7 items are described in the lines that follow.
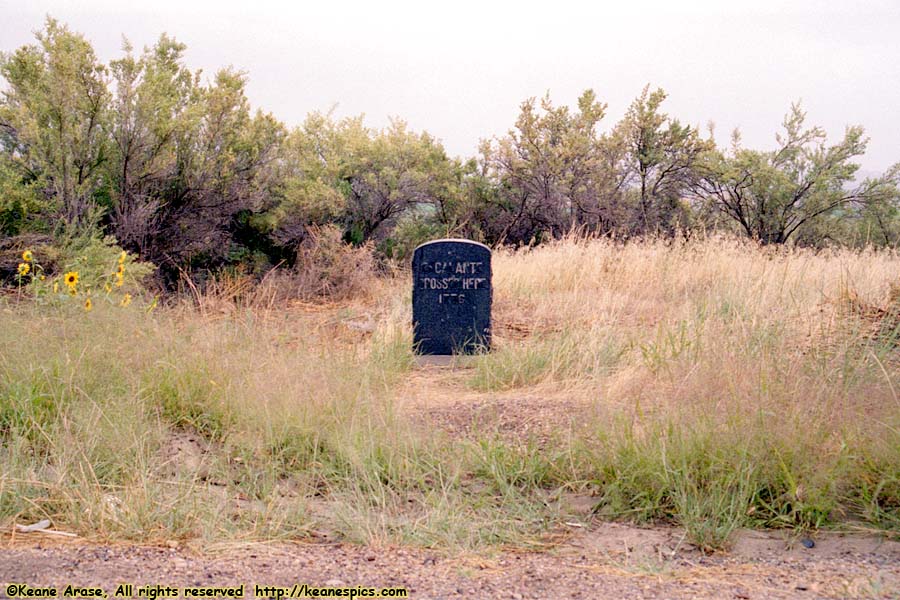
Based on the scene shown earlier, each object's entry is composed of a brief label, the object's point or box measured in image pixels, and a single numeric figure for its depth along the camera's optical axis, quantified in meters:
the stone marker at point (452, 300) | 8.59
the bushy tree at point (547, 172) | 17.47
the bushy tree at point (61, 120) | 11.62
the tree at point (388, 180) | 16.39
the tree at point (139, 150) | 12.35
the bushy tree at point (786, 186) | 18.75
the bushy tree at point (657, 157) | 18.86
